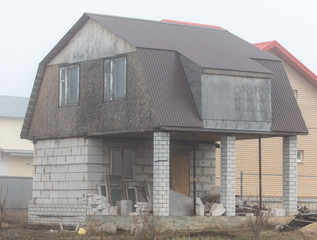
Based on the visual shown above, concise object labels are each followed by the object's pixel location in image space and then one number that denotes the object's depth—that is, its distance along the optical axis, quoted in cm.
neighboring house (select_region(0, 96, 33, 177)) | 5872
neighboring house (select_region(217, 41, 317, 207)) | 3656
